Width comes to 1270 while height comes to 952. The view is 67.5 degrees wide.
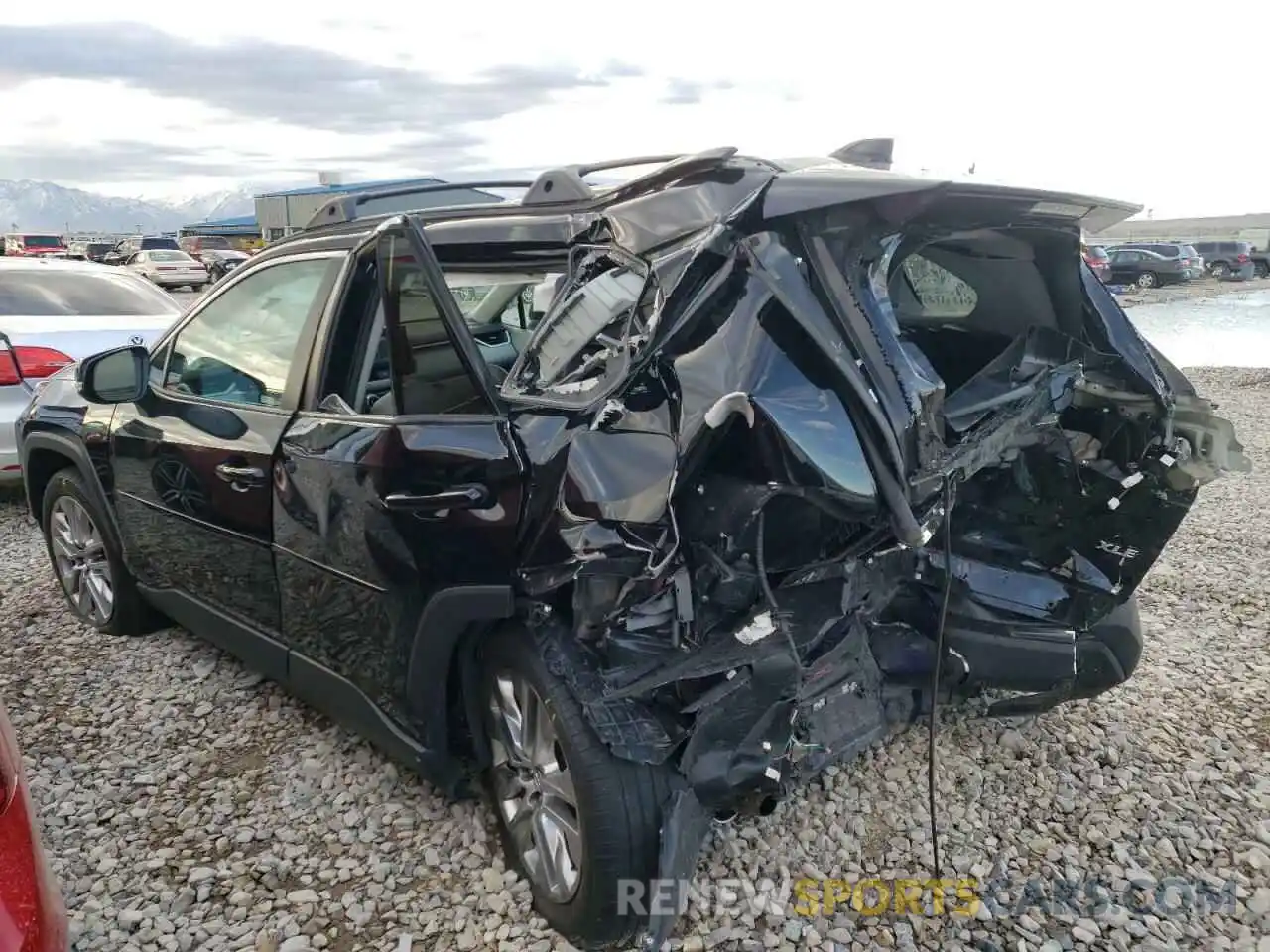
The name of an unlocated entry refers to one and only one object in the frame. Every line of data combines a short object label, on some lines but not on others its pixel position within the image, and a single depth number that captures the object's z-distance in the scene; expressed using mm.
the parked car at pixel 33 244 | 34562
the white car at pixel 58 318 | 5863
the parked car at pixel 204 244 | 39291
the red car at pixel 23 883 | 1760
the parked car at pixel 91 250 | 36081
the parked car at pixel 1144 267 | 32438
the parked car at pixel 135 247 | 32994
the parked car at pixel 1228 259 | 36906
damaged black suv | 2164
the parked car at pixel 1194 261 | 32844
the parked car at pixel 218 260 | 32875
